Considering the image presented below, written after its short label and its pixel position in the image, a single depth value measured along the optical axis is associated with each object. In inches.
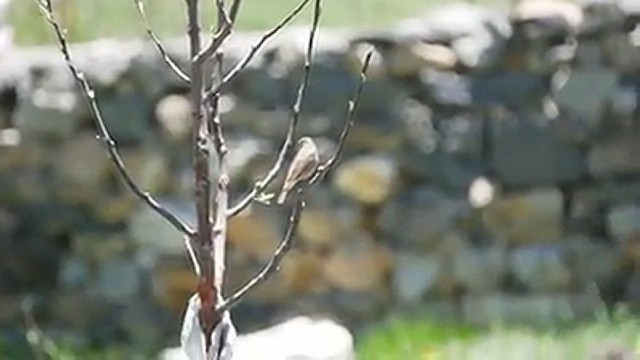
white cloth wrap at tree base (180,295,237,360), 339.7
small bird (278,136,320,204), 356.0
